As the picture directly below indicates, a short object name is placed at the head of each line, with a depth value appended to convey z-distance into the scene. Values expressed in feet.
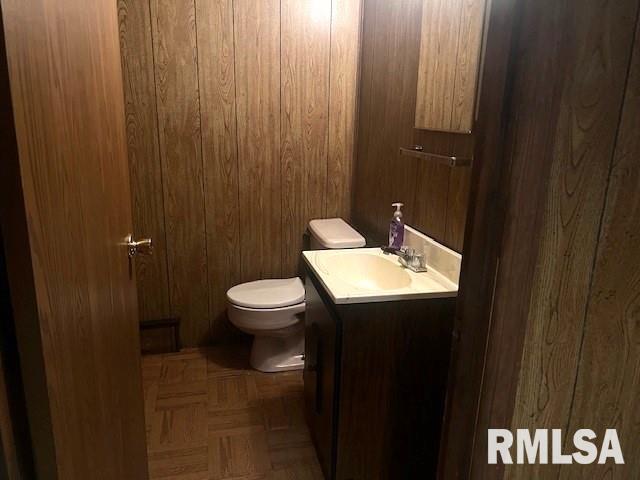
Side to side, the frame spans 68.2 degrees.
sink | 6.11
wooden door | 2.02
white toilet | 7.88
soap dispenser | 6.66
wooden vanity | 5.04
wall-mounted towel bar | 5.33
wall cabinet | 5.16
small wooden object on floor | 9.06
